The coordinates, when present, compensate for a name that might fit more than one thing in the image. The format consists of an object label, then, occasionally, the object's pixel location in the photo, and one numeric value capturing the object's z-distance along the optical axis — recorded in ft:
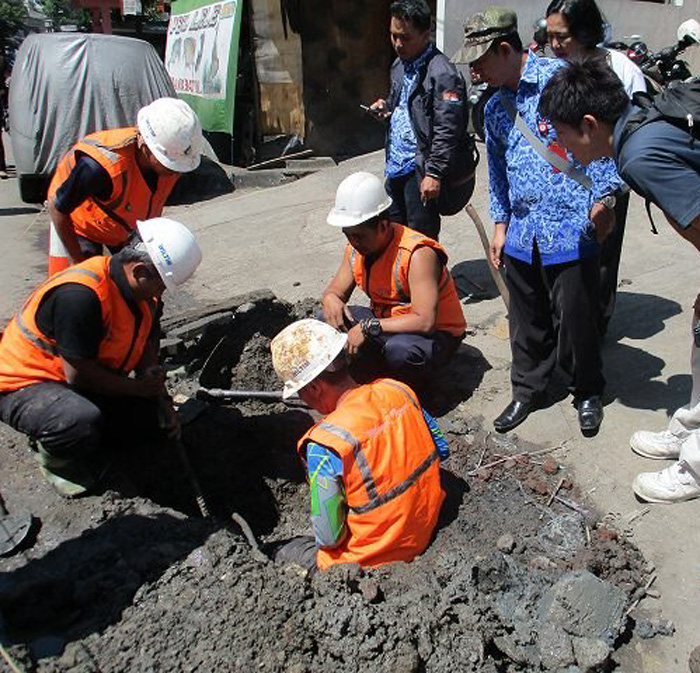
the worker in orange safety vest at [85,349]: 9.72
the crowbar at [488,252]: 15.07
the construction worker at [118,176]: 12.12
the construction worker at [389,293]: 11.56
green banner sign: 33.81
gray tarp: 32.55
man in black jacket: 14.40
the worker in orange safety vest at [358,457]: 7.89
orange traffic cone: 13.26
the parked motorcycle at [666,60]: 15.66
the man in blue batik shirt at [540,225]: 10.71
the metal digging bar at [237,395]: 13.60
